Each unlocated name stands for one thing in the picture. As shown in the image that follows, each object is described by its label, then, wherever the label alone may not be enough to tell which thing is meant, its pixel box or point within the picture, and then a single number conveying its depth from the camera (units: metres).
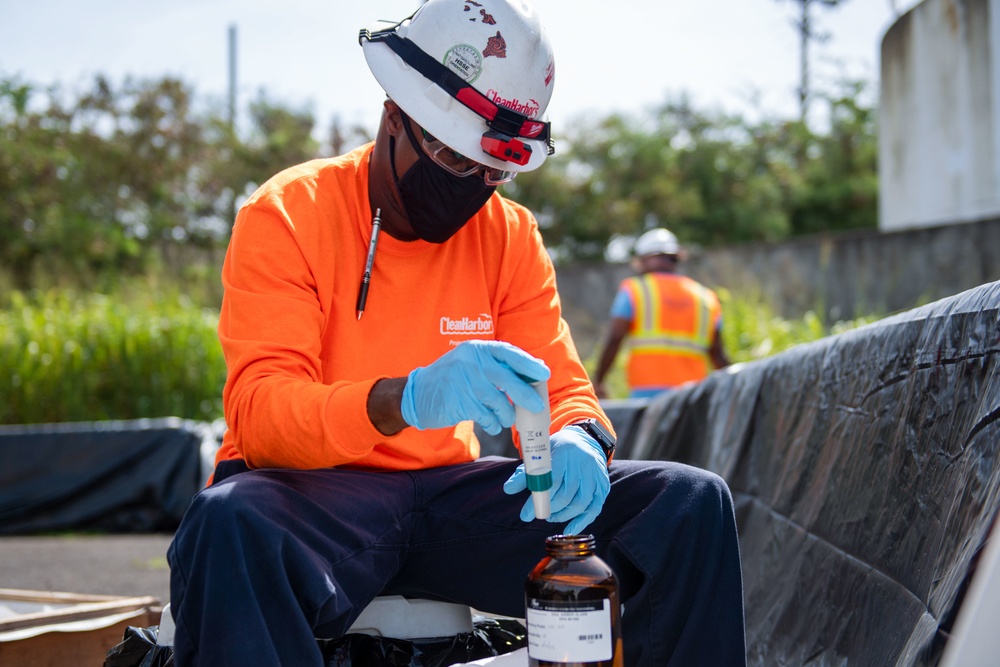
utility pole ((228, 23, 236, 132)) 26.23
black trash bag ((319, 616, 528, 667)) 1.92
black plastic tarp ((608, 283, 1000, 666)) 1.72
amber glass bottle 1.51
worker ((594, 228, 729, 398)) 6.24
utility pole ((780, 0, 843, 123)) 21.73
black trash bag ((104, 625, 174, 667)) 1.95
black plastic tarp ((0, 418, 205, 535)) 7.07
